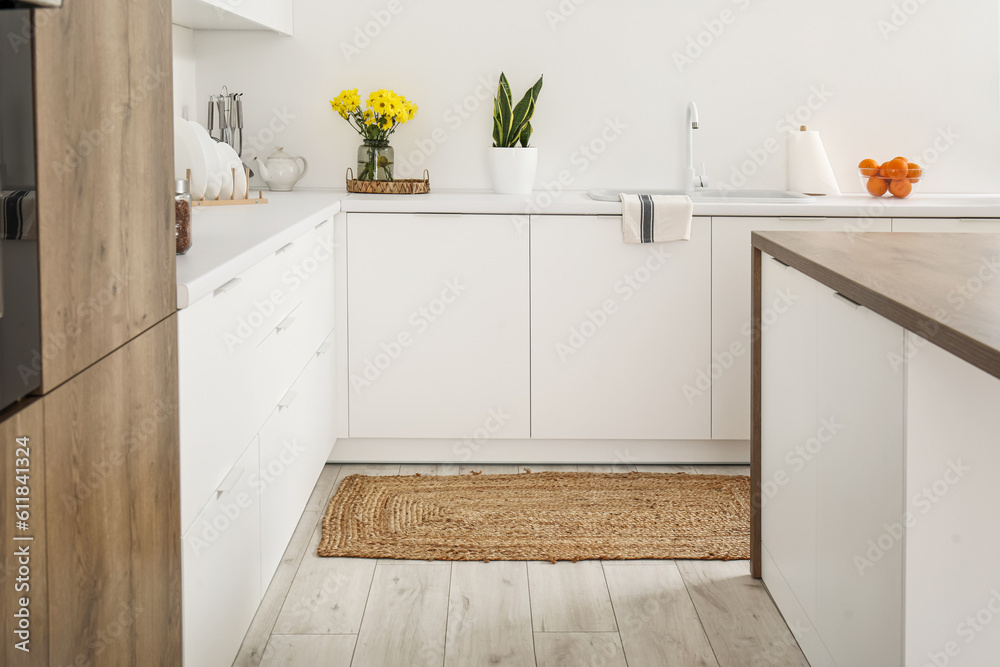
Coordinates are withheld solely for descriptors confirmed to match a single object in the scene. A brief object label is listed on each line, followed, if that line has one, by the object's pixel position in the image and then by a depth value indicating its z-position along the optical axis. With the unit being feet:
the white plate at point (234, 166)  9.72
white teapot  11.59
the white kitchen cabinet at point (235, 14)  9.08
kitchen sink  11.43
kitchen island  4.66
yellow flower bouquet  11.25
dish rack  9.27
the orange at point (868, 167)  11.42
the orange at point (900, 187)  11.32
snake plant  11.46
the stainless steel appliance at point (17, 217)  2.89
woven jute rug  8.52
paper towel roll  11.80
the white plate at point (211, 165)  9.40
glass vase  11.46
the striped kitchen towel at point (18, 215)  2.89
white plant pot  11.35
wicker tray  11.21
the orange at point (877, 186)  11.43
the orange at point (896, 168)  11.26
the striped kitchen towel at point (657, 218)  10.14
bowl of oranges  11.28
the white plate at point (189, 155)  8.79
